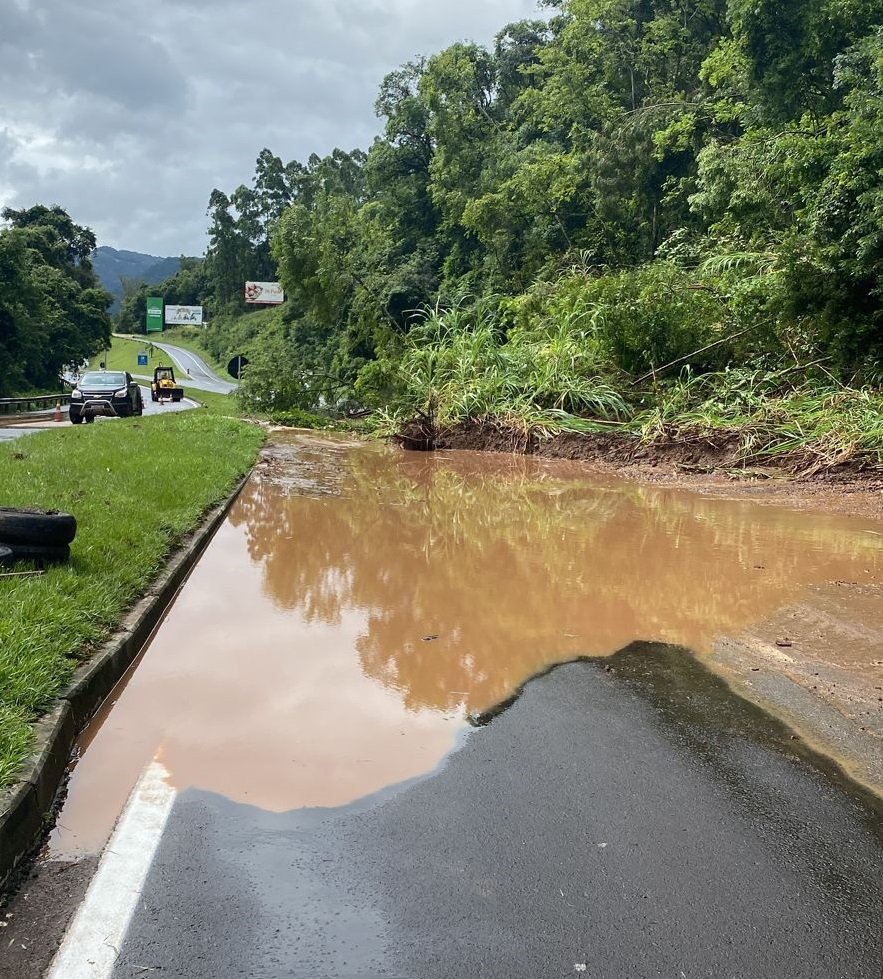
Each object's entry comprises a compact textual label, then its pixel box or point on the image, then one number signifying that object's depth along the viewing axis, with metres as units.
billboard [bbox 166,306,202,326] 100.62
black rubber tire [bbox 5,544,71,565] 5.58
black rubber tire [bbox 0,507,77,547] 5.52
